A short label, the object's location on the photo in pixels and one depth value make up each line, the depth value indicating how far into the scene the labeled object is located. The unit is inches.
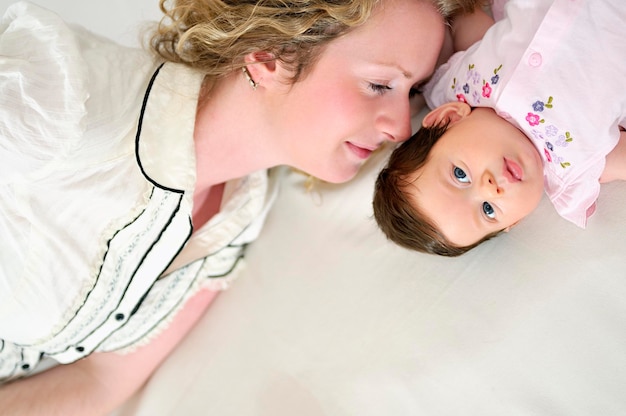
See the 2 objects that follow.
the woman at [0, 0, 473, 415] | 43.7
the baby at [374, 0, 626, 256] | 39.9
